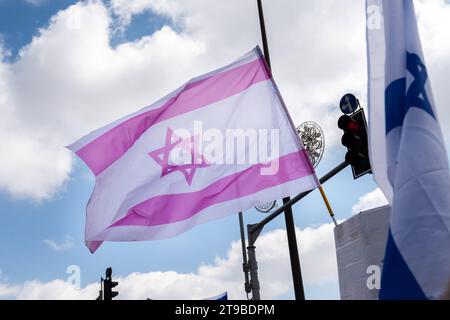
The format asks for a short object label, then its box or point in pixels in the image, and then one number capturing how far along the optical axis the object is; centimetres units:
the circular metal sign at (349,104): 924
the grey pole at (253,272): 1521
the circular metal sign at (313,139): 1276
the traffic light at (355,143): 887
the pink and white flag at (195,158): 673
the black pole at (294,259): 898
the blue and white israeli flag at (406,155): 362
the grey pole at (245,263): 1684
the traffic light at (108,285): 2062
